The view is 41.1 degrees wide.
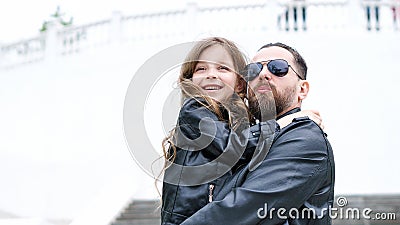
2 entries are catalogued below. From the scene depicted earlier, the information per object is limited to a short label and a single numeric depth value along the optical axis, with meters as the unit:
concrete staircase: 5.60
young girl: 1.51
